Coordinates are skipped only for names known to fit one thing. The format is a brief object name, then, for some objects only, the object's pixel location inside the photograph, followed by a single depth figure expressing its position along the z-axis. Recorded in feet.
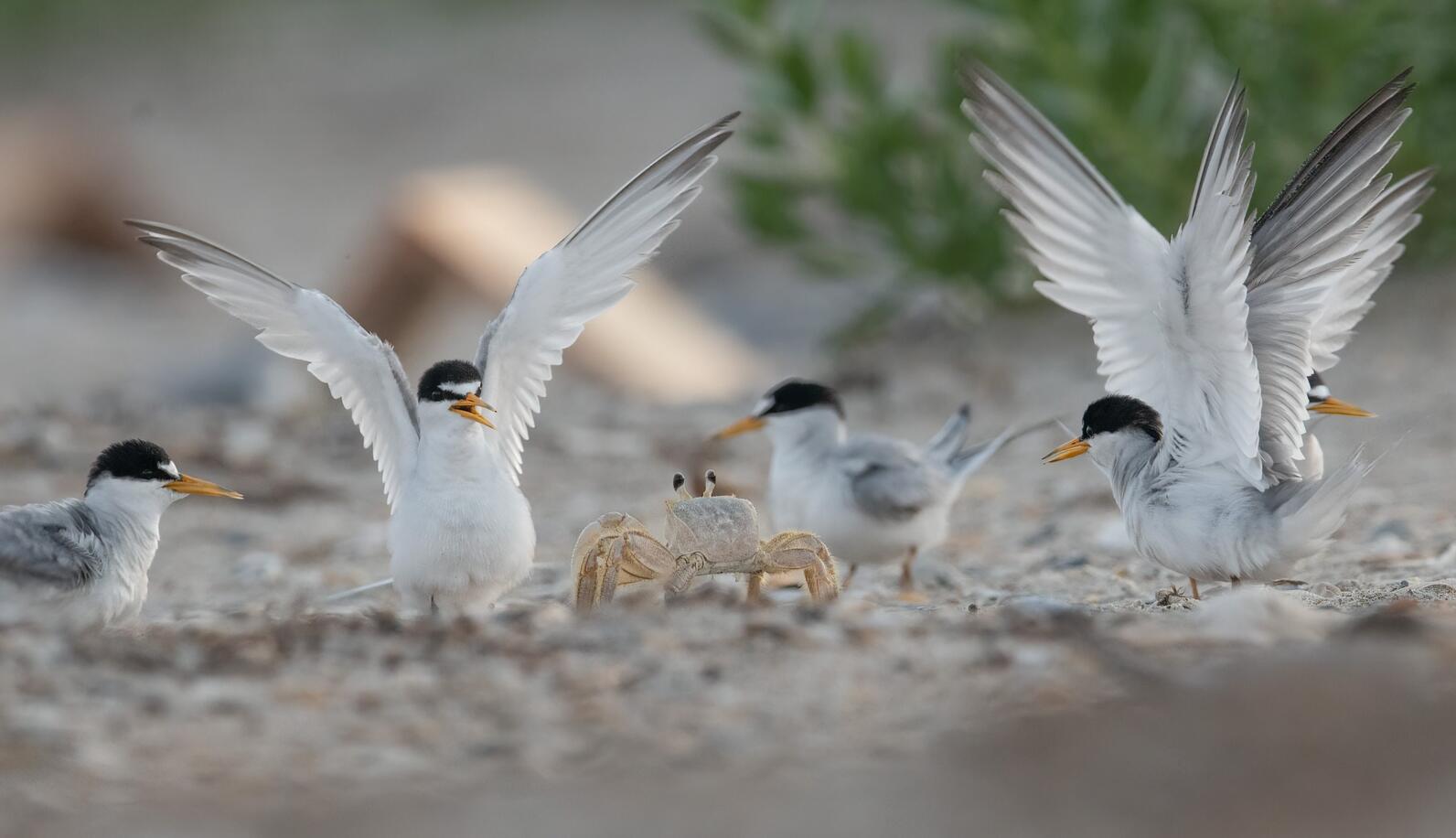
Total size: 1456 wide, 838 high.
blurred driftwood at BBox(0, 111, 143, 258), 96.68
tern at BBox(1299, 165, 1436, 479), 35.32
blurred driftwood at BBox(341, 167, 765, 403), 65.51
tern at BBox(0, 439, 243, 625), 26.99
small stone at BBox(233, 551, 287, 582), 37.98
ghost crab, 28.55
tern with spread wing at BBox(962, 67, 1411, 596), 28.86
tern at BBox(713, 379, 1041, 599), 35.91
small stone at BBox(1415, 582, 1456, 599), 27.99
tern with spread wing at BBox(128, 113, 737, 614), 28.22
